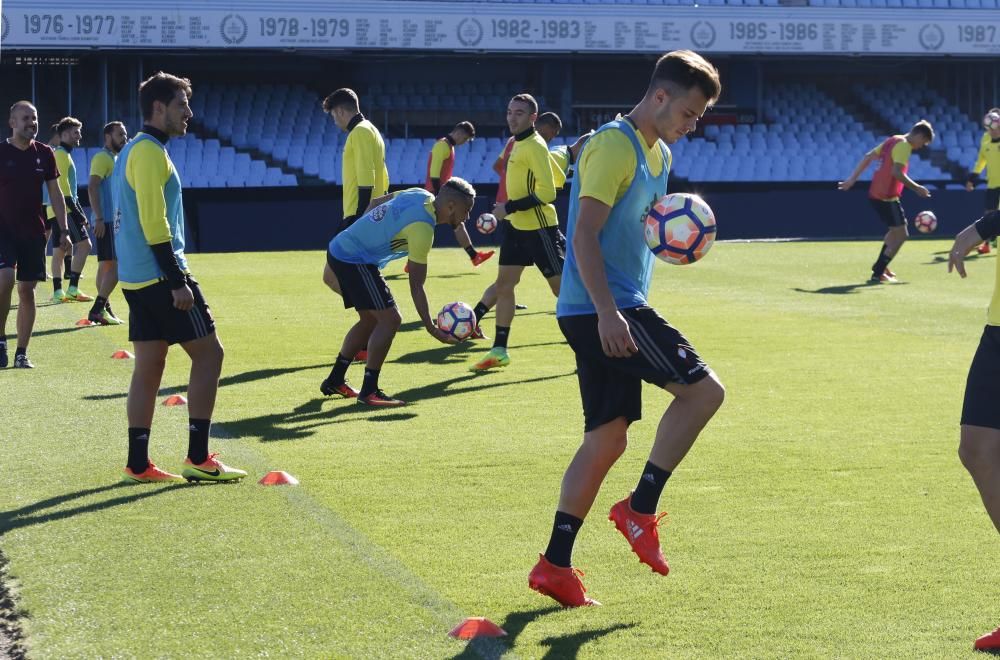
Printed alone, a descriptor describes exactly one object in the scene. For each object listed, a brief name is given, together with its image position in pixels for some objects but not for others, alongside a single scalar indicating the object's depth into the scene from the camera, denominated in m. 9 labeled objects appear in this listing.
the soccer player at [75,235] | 16.45
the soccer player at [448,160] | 18.94
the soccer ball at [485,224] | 20.12
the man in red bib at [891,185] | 18.31
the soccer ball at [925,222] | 23.32
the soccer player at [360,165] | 12.34
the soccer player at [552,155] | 12.91
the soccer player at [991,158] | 20.89
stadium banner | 31.42
